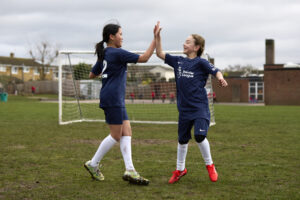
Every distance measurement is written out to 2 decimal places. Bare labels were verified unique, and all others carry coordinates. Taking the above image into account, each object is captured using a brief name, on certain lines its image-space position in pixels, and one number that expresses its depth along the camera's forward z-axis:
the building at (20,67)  80.75
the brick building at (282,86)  39.94
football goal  14.57
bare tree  70.81
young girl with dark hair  4.71
